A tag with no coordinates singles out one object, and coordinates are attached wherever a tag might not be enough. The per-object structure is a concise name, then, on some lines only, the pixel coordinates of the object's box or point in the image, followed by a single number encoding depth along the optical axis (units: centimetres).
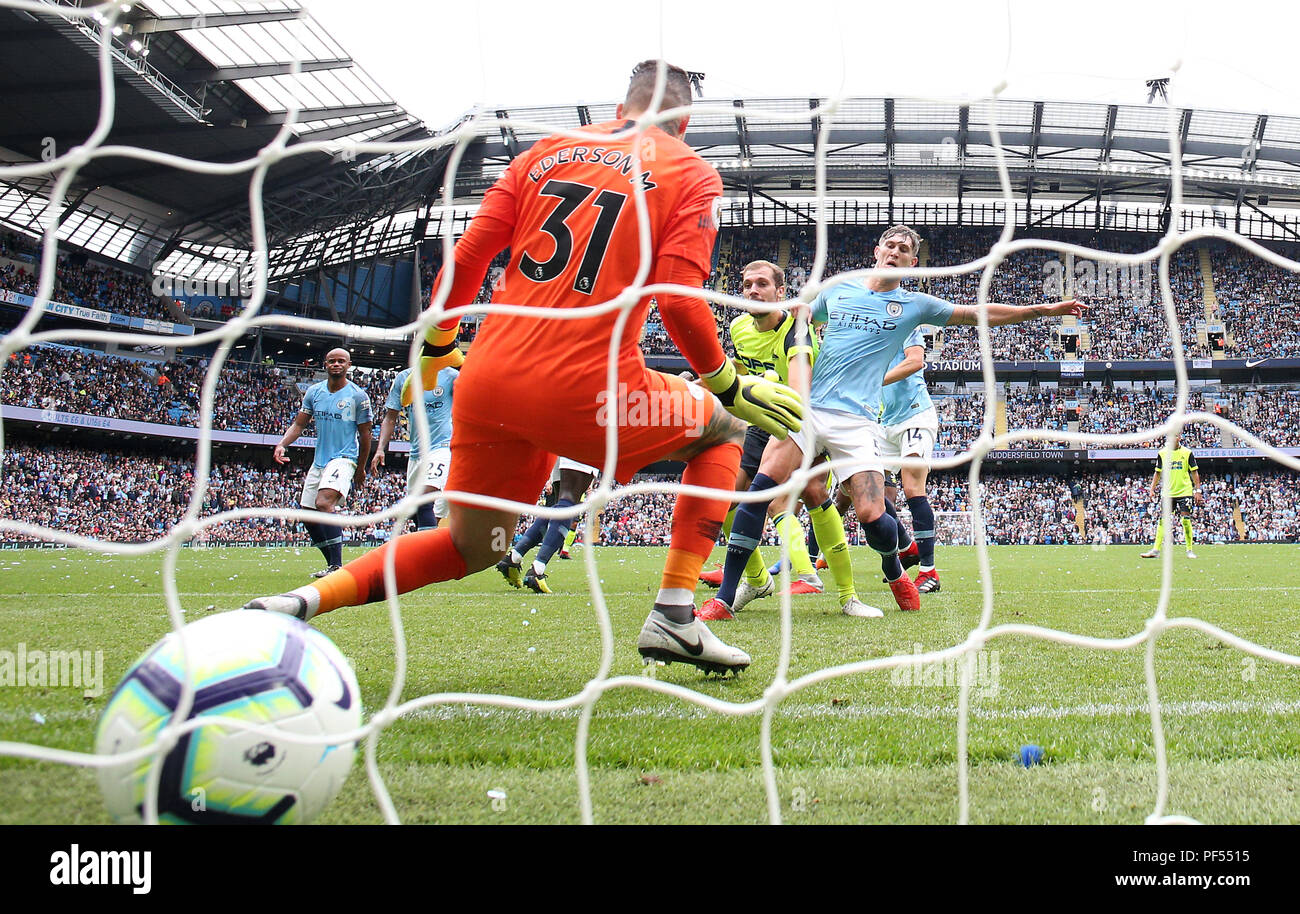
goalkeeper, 260
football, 162
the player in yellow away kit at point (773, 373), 497
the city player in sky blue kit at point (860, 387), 500
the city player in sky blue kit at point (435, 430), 751
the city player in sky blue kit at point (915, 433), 668
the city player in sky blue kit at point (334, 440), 752
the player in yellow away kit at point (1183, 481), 1344
